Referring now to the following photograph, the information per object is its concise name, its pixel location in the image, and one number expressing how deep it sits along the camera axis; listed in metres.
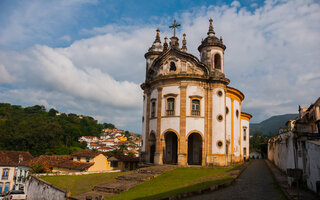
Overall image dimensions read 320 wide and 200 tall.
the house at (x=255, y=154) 60.17
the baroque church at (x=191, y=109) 23.25
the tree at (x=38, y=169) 24.51
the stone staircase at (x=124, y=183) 14.40
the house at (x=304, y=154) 10.77
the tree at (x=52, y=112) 135.65
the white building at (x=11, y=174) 42.28
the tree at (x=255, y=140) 83.27
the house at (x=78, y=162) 30.20
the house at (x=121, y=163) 34.00
